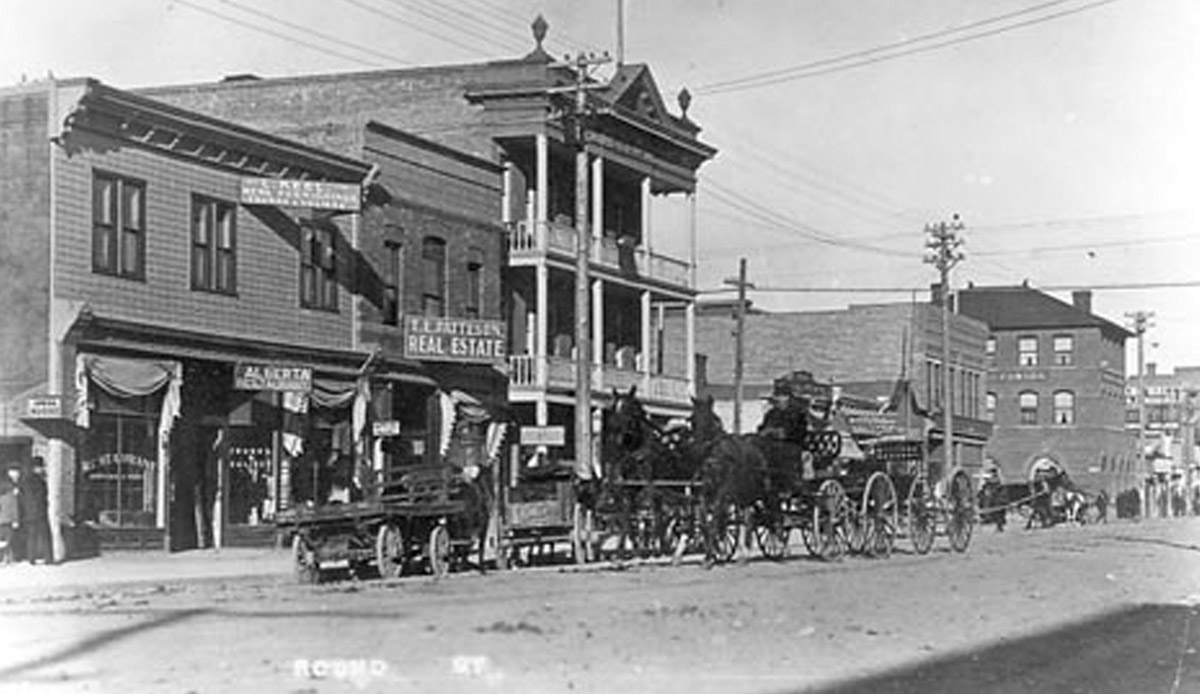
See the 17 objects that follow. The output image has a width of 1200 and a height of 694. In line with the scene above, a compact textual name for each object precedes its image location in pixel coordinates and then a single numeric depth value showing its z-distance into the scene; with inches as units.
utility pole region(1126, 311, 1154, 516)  3102.9
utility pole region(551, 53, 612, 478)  1216.2
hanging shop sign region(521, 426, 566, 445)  1175.6
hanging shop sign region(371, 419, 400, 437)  1280.8
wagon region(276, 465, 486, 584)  820.6
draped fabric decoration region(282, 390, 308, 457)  1199.6
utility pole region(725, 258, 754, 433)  1847.9
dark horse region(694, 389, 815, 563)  959.0
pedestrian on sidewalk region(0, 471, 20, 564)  911.0
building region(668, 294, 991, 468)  2743.6
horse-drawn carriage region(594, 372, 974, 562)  969.5
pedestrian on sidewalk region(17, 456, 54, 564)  923.4
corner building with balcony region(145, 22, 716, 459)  1637.6
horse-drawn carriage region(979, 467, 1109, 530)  1955.0
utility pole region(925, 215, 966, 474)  2130.9
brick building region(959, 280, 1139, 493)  3373.5
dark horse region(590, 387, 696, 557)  1024.2
